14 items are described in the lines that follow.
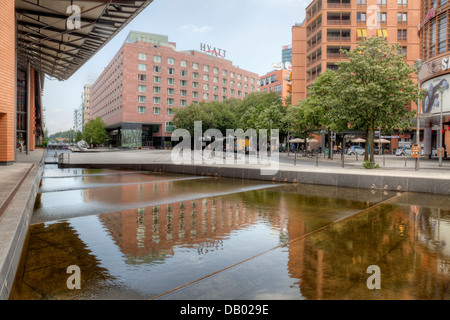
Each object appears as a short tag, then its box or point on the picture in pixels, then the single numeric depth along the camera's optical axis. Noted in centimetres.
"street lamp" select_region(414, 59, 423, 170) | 2055
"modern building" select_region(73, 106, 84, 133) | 16340
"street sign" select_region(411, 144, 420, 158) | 1934
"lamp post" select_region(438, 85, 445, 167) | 2406
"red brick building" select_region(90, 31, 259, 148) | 7369
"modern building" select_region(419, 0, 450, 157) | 3034
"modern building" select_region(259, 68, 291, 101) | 11131
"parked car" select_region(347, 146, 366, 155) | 5177
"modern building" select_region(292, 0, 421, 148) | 5600
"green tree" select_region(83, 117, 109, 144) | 8825
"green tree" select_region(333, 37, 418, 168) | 2212
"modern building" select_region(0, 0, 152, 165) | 1770
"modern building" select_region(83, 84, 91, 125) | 16550
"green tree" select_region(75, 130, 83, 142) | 14232
